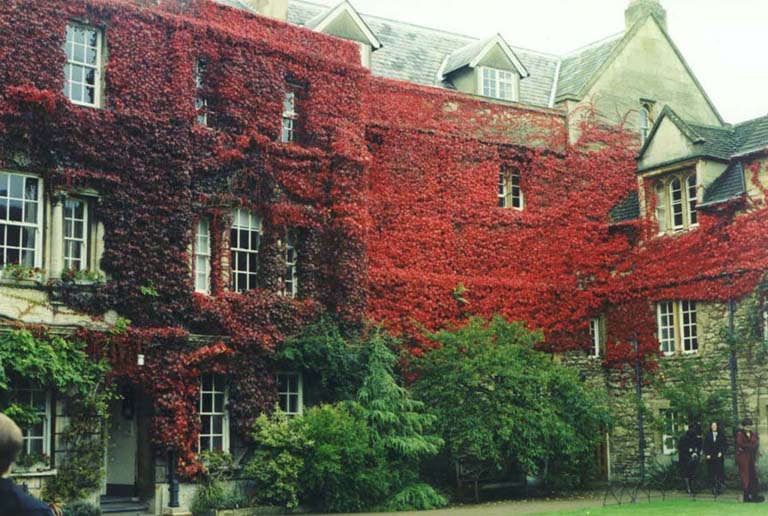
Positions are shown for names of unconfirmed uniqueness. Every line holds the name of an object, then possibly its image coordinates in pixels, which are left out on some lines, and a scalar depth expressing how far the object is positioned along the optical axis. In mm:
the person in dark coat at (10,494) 5543
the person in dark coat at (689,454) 25688
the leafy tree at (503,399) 25203
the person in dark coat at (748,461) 23438
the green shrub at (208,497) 23297
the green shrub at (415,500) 23625
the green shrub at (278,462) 23188
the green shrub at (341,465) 23094
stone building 22969
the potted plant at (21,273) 21891
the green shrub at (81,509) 21453
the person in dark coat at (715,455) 25219
